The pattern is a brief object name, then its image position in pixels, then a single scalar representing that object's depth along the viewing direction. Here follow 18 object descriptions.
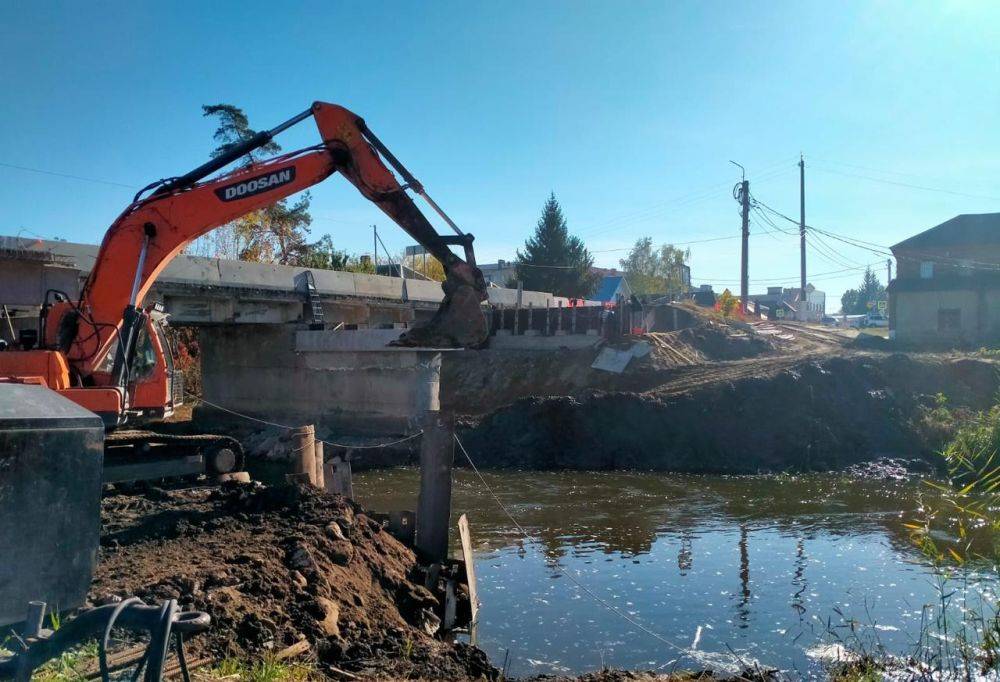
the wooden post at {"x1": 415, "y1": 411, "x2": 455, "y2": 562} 9.56
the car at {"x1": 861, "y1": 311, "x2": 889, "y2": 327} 64.86
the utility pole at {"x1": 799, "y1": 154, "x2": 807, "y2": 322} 51.69
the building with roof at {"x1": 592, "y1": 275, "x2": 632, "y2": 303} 57.51
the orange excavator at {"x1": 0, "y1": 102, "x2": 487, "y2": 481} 10.52
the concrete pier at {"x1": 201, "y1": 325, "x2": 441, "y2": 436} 25.73
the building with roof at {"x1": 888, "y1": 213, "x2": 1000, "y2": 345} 38.66
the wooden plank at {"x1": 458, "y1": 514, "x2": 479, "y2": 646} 9.07
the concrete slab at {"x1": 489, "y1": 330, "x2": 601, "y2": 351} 30.31
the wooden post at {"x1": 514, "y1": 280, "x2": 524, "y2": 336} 32.28
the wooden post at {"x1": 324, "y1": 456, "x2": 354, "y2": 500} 11.45
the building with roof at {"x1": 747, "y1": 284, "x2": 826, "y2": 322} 57.27
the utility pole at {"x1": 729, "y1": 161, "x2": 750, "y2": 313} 42.25
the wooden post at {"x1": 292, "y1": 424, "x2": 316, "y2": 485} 10.84
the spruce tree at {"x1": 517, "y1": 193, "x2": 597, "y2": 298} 54.81
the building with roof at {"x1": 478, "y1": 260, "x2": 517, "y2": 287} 60.25
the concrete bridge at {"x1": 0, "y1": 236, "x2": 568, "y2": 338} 18.56
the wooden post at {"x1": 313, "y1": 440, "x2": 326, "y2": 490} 11.27
